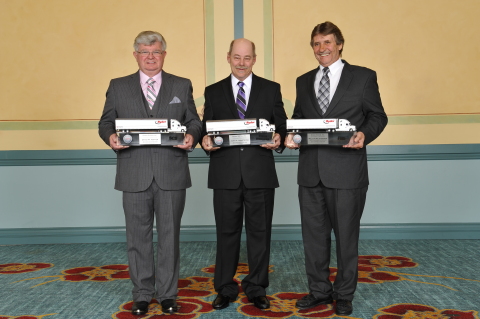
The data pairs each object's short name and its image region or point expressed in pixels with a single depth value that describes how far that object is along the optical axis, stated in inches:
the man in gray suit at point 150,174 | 117.4
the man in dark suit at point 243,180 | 122.3
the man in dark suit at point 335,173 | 116.5
